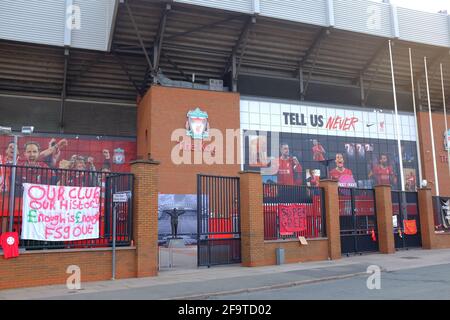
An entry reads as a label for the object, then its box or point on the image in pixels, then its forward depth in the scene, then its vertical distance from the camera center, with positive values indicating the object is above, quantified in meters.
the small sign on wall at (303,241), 18.51 -0.65
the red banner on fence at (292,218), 18.28 +0.29
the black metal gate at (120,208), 13.92 +0.64
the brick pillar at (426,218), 24.77 +0.25
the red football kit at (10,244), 11.69 -0.33
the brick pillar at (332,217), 19.64 +0.32
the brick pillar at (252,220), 16.73 +0.22
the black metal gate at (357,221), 21.17 +0.14
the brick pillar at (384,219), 22.34 +0.21
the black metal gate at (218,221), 16.19 +0.21
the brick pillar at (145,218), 13.88 +0.31
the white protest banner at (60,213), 12.49 +0.48
